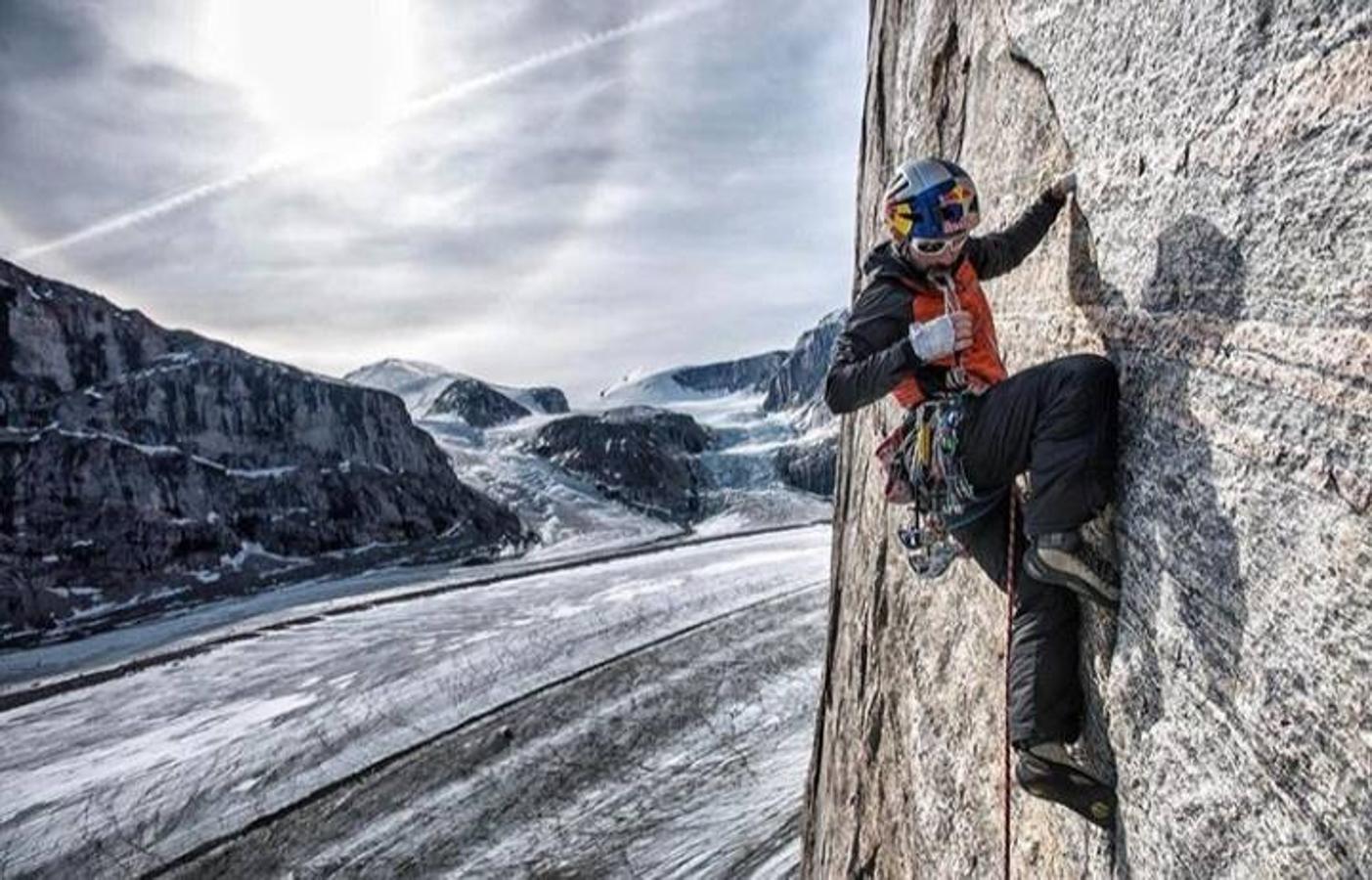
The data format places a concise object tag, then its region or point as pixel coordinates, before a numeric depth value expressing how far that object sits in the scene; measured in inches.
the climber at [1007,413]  134.6
